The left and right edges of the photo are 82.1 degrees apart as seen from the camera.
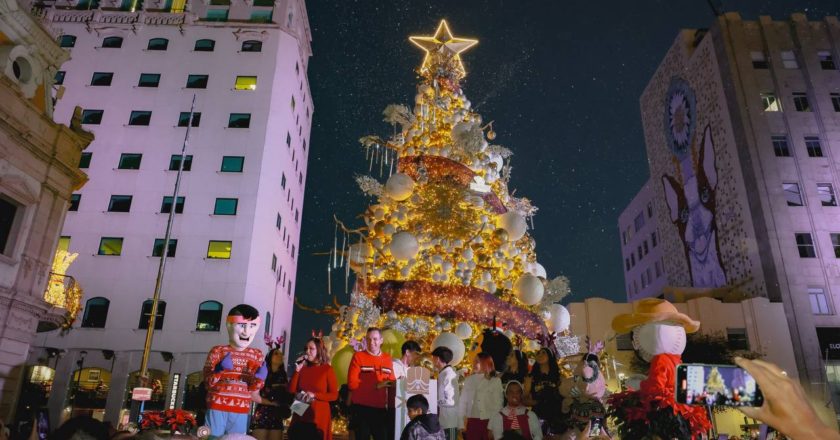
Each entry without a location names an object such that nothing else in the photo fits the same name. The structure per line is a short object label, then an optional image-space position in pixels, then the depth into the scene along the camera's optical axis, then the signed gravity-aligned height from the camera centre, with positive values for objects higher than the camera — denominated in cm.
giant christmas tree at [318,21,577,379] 939 +270
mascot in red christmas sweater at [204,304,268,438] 500 +9
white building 2266 +1024
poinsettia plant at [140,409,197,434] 423 -32
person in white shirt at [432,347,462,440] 712 -5
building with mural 2545 +1294
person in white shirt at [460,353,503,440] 618 -12
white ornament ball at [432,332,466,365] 836 +74
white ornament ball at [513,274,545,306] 966 +191
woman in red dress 600 +2
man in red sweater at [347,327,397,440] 642 -13
